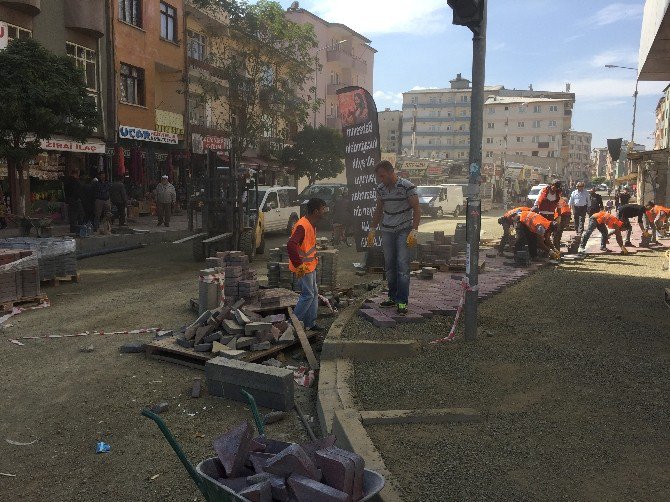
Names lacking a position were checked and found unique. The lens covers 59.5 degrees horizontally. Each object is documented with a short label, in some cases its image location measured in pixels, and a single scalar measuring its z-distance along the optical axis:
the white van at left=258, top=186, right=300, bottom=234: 18.39
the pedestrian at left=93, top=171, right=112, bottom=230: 17.42
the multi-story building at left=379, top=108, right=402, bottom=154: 108.04
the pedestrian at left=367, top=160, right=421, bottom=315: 7.20
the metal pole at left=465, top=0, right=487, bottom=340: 5.85
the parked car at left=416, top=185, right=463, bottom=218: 32.03
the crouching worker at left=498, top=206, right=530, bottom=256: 14.09
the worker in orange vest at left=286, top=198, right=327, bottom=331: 6.76
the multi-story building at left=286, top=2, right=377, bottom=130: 50.66
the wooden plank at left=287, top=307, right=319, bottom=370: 5.97
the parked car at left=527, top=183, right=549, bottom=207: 36.83
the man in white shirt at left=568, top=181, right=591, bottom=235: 16.88
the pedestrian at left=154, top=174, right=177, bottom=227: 20.59
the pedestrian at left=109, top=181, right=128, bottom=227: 19.03
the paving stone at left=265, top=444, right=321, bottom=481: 2.46
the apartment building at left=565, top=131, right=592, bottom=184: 149.25
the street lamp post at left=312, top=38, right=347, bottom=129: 49.38
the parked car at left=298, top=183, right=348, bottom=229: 20.95
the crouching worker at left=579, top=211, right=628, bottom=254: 14.34
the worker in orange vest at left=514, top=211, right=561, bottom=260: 12.26
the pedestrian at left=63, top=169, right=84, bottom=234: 17.42
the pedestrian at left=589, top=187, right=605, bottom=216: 20.16
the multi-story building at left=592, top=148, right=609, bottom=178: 185.25
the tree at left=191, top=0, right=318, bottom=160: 25.78
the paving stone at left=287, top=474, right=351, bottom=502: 2.32
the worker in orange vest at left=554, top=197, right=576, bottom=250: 13.89
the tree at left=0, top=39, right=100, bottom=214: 13.36
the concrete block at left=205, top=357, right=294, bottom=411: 4.88
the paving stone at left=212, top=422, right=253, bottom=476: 2.62
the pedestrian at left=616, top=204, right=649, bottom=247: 15.15
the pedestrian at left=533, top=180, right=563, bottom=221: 12.91
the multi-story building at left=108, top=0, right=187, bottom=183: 23.45
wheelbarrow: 2.46
